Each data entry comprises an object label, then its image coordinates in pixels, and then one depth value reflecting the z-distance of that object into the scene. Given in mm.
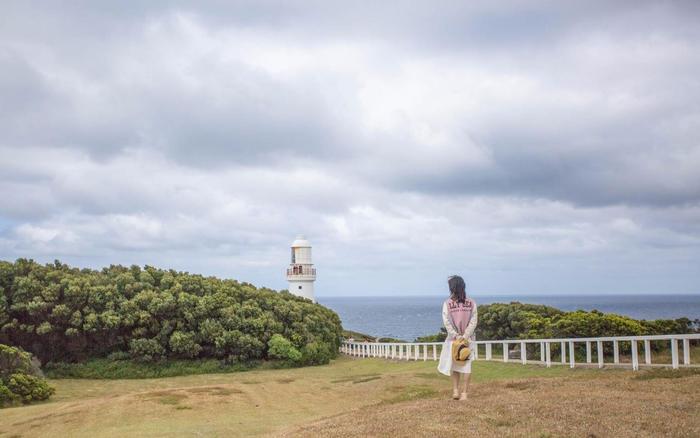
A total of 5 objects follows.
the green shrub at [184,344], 32188
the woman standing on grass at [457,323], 13008
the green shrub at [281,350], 34062
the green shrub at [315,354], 35088
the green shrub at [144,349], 31594
